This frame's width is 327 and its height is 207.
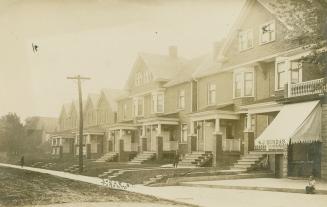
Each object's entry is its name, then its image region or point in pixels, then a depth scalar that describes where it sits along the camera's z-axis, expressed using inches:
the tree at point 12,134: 2561.5
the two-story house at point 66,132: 2500.0
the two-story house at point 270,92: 871.1
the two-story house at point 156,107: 1541.6
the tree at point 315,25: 695.1
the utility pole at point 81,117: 1342.8
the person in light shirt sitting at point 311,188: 709.2
